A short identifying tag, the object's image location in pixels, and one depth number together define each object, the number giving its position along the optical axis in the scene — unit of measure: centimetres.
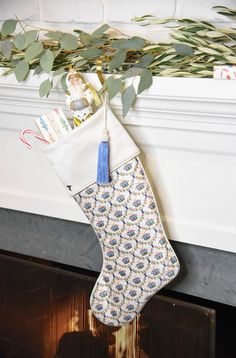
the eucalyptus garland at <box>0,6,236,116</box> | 103
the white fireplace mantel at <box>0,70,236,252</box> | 99
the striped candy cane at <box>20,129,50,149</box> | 115
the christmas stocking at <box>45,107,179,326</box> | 110
